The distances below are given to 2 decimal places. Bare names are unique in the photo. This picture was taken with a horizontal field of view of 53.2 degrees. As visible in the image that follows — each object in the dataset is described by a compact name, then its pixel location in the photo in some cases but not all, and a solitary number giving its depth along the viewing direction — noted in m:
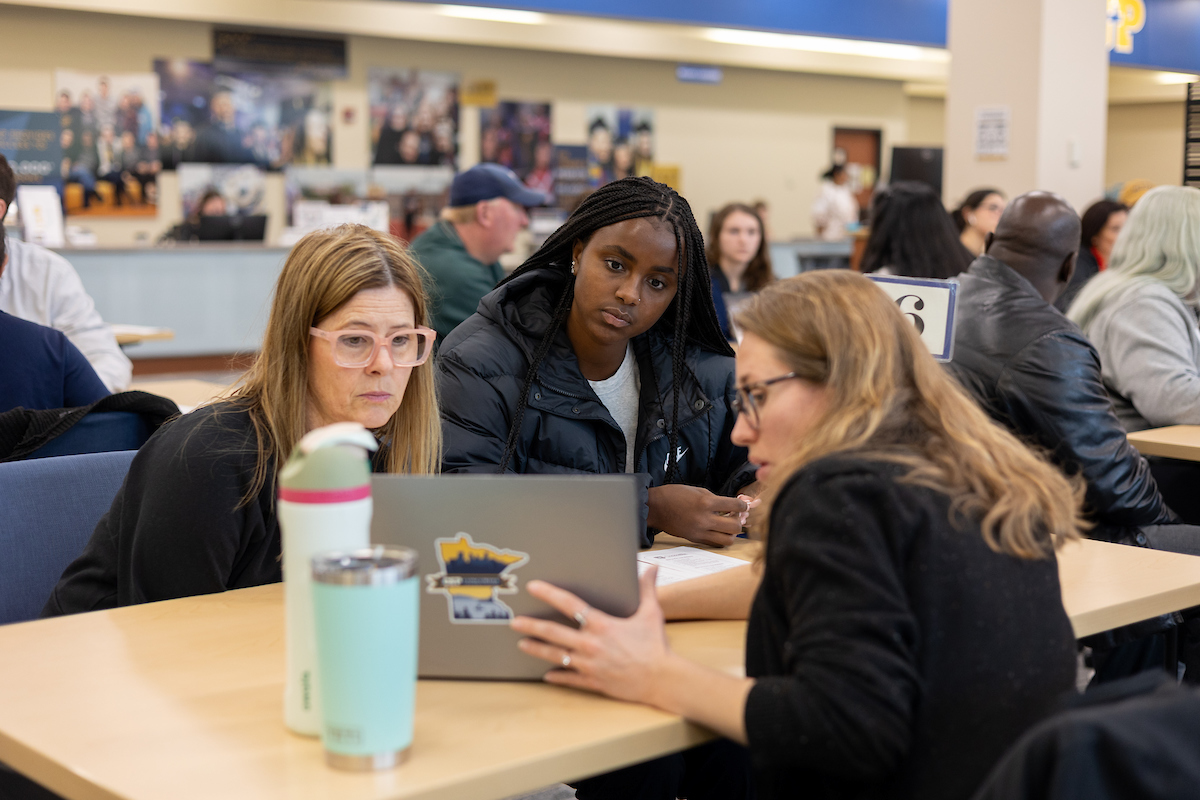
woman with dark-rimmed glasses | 1.14
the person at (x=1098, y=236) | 5.42
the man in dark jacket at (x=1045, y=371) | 2.56
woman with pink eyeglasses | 1.64
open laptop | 1.27
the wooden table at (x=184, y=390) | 3.52
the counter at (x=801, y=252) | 10.87
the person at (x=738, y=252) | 5.84
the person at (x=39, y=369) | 2.63
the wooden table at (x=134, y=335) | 5.14
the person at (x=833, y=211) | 12.87
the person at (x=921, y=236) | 4.96
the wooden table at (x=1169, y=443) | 3.00
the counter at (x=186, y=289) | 8.21
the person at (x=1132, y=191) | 6.44
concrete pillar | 6.37
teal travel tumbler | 1.03
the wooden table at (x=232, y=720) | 1.09
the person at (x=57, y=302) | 3.87
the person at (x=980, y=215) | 6.04
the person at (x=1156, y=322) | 3.30
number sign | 2.37
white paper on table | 1.79
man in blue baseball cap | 4.45
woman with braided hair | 2.12
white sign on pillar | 6.50
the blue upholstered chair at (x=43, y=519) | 1.92
